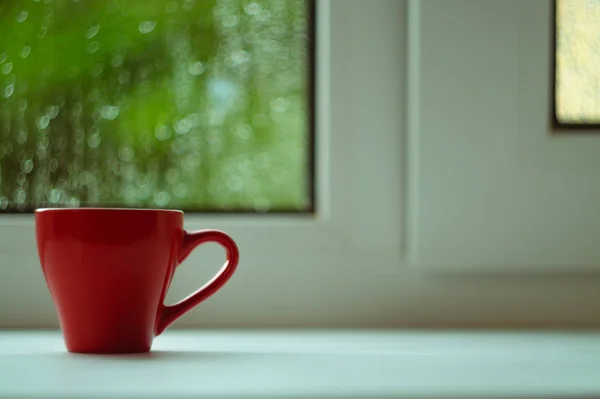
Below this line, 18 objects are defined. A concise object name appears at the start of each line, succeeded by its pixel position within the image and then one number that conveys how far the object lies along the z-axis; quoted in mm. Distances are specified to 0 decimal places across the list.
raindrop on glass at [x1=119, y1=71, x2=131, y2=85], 1064
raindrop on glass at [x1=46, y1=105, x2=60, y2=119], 1060
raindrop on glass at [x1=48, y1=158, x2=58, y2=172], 1059
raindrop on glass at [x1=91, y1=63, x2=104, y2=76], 1062
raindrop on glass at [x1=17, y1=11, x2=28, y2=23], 1054
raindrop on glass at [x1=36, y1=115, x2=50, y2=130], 1059
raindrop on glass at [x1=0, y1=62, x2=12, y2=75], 1054
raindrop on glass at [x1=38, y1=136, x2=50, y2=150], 1060
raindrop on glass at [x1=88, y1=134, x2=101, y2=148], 1060
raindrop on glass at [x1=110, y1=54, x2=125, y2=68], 1062
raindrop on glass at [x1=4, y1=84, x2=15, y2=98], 1054
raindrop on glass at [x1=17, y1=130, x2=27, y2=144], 1058
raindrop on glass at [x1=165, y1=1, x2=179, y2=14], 1067
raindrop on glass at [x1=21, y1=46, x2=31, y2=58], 1056
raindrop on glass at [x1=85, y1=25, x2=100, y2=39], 1057
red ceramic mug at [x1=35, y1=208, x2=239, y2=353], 817
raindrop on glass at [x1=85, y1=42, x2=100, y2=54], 1058
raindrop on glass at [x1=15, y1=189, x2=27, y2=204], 1052
